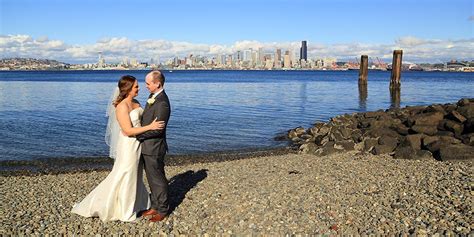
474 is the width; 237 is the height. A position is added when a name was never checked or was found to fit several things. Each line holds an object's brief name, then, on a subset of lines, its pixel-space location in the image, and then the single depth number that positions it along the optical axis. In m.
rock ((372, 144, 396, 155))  14.72
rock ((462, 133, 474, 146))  14.05
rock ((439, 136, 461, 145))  14.27
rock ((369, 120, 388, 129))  18.48
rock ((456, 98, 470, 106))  19.14
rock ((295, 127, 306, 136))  21.97
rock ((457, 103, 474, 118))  16.67
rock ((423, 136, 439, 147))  14.55
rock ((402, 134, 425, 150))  14.65
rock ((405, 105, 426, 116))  22.00
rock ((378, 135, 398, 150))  15.00
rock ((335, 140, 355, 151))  15.66
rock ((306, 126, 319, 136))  20.70
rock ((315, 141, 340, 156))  15.46
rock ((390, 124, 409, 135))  17.08
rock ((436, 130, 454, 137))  15.64
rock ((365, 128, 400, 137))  16.62
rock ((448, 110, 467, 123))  16.69
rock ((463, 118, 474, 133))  15.66
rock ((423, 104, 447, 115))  19.52
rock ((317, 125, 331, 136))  19.32
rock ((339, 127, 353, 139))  17.49
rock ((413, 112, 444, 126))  17.09
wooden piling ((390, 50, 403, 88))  55.33
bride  7.55
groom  7.52
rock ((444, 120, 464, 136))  15.95
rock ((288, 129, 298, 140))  21.68
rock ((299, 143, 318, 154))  16.70
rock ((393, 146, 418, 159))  13.66
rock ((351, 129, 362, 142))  17.11
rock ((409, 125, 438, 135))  16.25
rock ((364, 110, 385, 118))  22.30
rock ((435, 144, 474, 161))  12.72
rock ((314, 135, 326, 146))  17.90
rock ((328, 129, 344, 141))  17.17
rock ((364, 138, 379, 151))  15.42
